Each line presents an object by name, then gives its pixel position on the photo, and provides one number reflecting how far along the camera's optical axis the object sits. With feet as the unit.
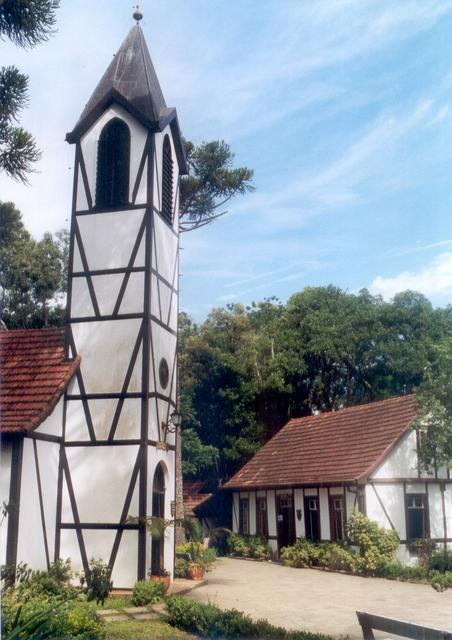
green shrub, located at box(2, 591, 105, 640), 22.88
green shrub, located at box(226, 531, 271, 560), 80.11
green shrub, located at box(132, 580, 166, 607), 41.78
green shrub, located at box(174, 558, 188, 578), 55.26
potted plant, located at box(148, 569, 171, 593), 46.42
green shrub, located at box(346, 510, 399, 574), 62.44
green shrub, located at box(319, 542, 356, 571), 64.49
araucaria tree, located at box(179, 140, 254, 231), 78.28
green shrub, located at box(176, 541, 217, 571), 58.70
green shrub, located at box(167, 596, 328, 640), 28.91
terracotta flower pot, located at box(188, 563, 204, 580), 55.16
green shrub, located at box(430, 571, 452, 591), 52.80
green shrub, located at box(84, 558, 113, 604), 42.97
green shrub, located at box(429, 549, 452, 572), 60.44
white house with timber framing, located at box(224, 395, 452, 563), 66.80
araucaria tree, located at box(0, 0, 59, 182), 35.55
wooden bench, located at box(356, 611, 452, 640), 19.89
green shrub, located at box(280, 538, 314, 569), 70.64
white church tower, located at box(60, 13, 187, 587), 47.83
